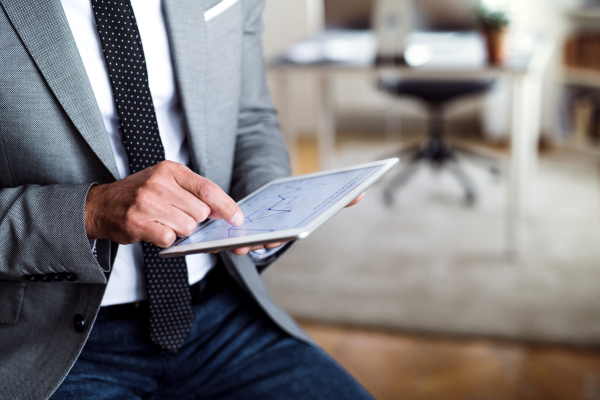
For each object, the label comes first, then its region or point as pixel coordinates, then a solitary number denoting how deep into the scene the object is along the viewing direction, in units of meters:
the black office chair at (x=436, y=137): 3.17
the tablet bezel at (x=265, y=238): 0.65
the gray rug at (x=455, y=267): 2.15
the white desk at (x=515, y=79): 2.43
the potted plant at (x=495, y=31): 2.45
